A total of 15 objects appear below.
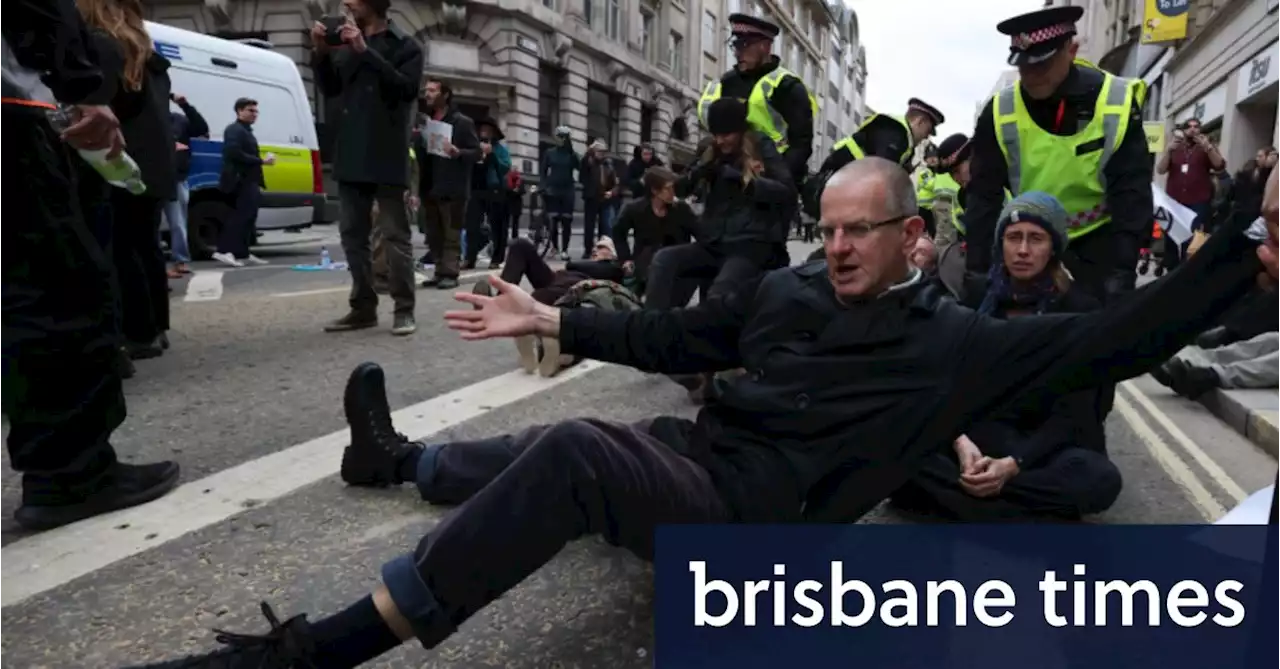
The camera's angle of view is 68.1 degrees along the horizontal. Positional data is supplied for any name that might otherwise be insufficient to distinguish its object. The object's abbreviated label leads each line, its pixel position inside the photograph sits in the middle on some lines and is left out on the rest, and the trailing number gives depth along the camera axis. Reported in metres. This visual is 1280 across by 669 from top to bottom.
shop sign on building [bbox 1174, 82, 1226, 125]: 19.25
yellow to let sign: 21.30
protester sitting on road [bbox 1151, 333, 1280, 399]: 4.80
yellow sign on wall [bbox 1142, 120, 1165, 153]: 19.09
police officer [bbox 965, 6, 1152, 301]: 3.46
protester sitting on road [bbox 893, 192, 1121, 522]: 2.87
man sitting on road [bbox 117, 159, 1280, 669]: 1.57
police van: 10.90
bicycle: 14.11
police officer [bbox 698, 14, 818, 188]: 5.18
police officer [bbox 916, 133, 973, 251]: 6.93
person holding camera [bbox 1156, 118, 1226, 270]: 11.18
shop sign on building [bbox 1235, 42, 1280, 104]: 15.27
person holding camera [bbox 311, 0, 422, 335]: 5.40
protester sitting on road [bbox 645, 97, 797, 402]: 4.52
